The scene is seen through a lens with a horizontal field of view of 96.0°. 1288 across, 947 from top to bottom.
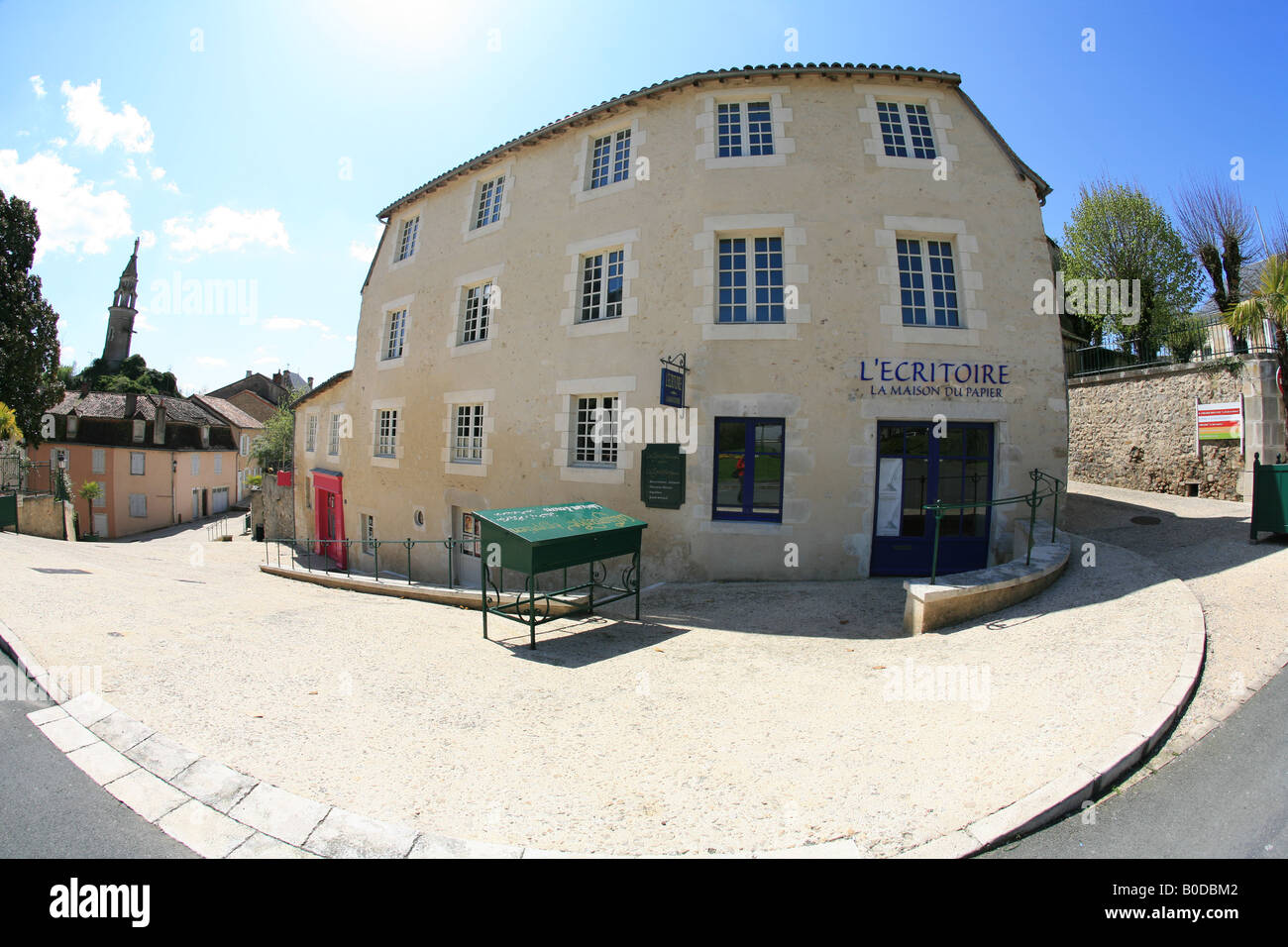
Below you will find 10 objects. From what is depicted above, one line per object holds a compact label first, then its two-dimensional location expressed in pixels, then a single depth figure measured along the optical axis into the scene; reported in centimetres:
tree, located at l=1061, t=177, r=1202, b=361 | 2031
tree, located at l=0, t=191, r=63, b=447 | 2789
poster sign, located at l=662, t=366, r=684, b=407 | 943
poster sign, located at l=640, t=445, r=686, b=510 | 1005
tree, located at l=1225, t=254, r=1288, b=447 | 1202
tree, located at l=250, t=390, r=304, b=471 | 3416
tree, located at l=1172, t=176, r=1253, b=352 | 1691
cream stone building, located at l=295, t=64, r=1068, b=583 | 970
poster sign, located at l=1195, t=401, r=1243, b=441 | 1274
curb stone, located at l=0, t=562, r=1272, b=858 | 304
